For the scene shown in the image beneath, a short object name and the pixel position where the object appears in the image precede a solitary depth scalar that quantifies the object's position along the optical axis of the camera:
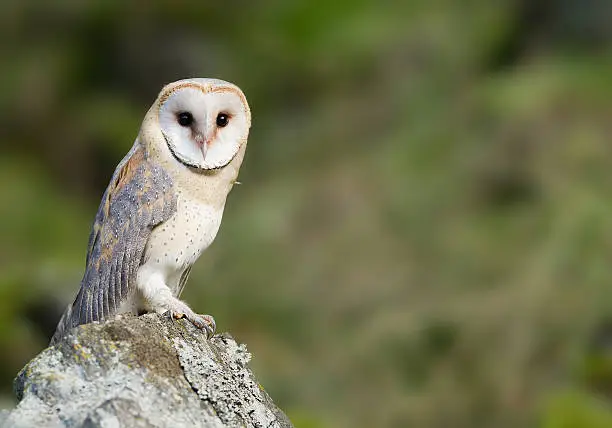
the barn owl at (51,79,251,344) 8.87
